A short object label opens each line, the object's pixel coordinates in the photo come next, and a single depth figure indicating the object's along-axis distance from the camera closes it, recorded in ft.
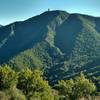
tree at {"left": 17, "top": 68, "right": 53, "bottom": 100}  253.24
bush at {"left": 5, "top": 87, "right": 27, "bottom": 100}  211.41
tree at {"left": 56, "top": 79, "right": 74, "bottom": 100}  289.51
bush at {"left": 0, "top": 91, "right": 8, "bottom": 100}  202.74
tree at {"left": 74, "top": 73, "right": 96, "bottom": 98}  296.65
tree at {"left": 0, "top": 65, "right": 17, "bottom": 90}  239.17
